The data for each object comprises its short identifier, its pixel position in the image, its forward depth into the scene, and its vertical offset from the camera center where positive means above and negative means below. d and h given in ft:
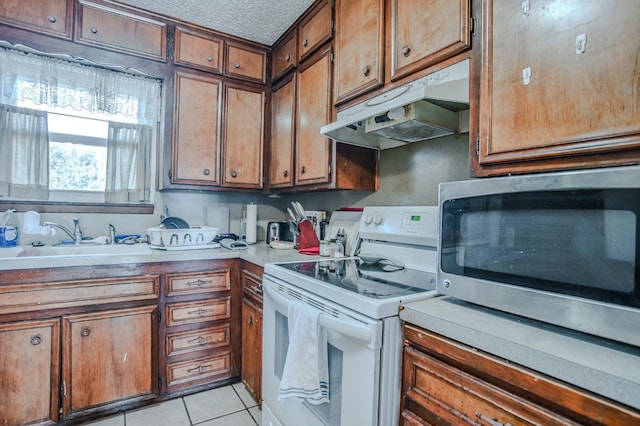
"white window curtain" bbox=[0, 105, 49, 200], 6.37 +1.07
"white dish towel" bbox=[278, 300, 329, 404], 3.66 -1.73
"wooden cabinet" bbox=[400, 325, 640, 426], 1.91 -1.23
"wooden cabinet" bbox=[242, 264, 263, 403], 5.89 -2.25
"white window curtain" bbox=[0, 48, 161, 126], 6.17 +2.49
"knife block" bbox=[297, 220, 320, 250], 6.92 -0.50
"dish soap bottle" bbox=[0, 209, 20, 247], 6.14 -0.46
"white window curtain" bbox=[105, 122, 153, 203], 7.38 +1.05
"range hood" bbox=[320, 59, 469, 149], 3.84 +1.43
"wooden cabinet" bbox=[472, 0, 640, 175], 2.38 +1.11
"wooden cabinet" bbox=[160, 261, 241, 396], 6.16 -2.31
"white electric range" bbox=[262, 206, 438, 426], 3.06 -1.04
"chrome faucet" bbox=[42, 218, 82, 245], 6.70 -0.51
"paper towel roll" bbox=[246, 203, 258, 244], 8.13 -0.31
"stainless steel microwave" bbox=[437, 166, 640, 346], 2.08 -0.23
